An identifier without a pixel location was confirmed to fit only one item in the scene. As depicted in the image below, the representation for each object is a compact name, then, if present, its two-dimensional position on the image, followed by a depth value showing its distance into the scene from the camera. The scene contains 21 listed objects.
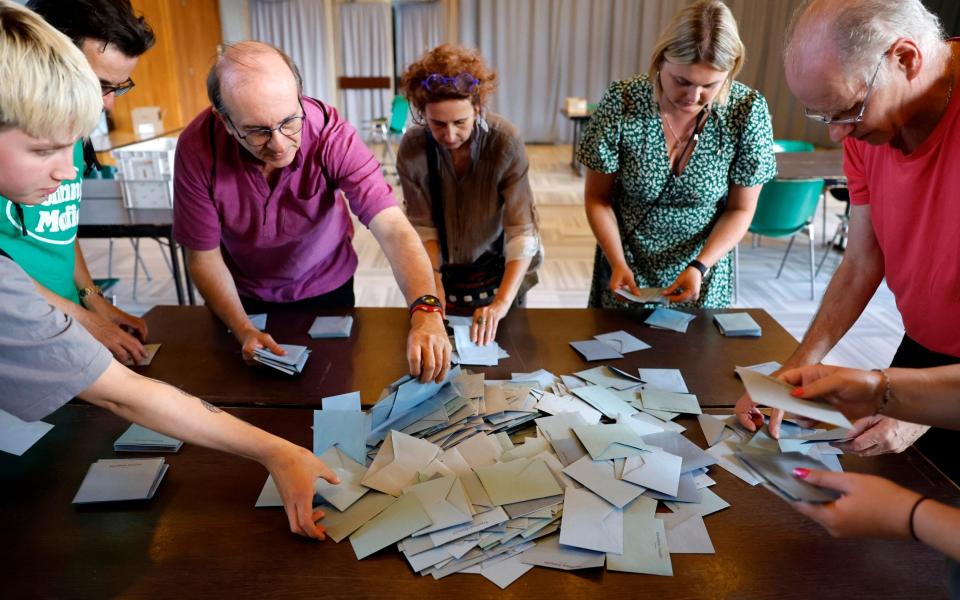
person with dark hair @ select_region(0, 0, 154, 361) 1.46
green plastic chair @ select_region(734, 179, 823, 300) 3.66
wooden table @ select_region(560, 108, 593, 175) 7.12
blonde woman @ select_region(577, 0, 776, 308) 1.81
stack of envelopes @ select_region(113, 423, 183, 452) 1.20
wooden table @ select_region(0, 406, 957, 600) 0.88
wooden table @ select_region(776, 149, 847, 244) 4.02
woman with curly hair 1.82
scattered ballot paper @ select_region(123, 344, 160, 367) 1.54
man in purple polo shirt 1.42
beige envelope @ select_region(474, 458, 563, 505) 1.06
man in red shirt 1.01
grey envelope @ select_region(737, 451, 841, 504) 0.87
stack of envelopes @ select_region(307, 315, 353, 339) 1.68
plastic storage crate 3.02
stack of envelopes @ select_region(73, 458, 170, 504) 1.05
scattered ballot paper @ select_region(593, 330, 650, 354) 1.62
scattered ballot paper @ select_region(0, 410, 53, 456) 1.19
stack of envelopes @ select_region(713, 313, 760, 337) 1.69
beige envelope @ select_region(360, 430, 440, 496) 1.09
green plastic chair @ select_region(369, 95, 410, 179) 7.40
